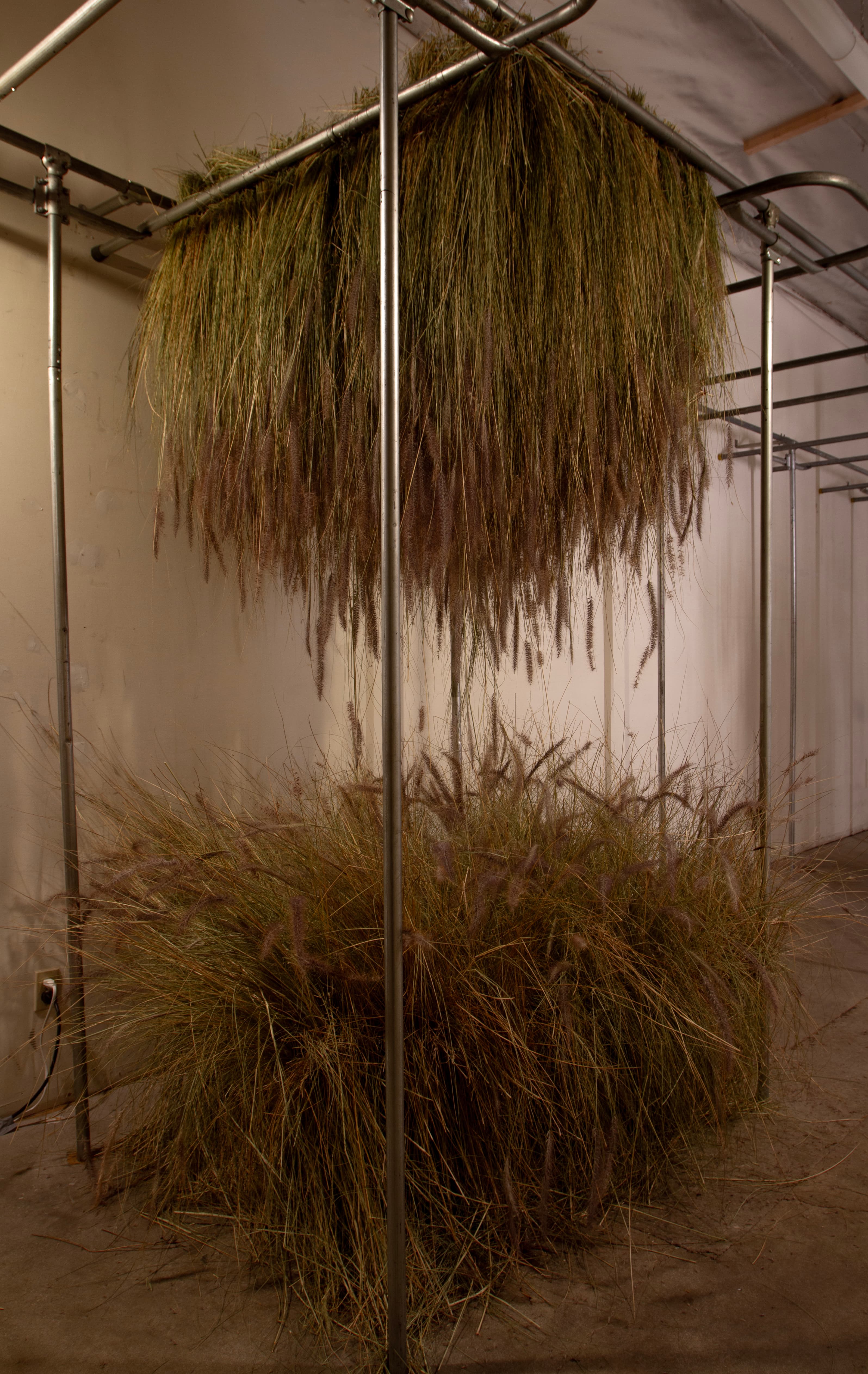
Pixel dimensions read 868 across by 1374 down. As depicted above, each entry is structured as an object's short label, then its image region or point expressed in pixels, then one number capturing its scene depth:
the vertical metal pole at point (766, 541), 1.56
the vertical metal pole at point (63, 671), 1.32
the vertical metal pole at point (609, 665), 2.61
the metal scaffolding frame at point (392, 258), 0.87
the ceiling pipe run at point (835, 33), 1.73
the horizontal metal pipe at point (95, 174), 1.32
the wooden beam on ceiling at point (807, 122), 2.47
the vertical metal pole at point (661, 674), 1.74
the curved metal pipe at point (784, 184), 1.41
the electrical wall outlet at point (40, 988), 1.53
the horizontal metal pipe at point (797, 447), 2.88
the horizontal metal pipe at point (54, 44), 1.01
